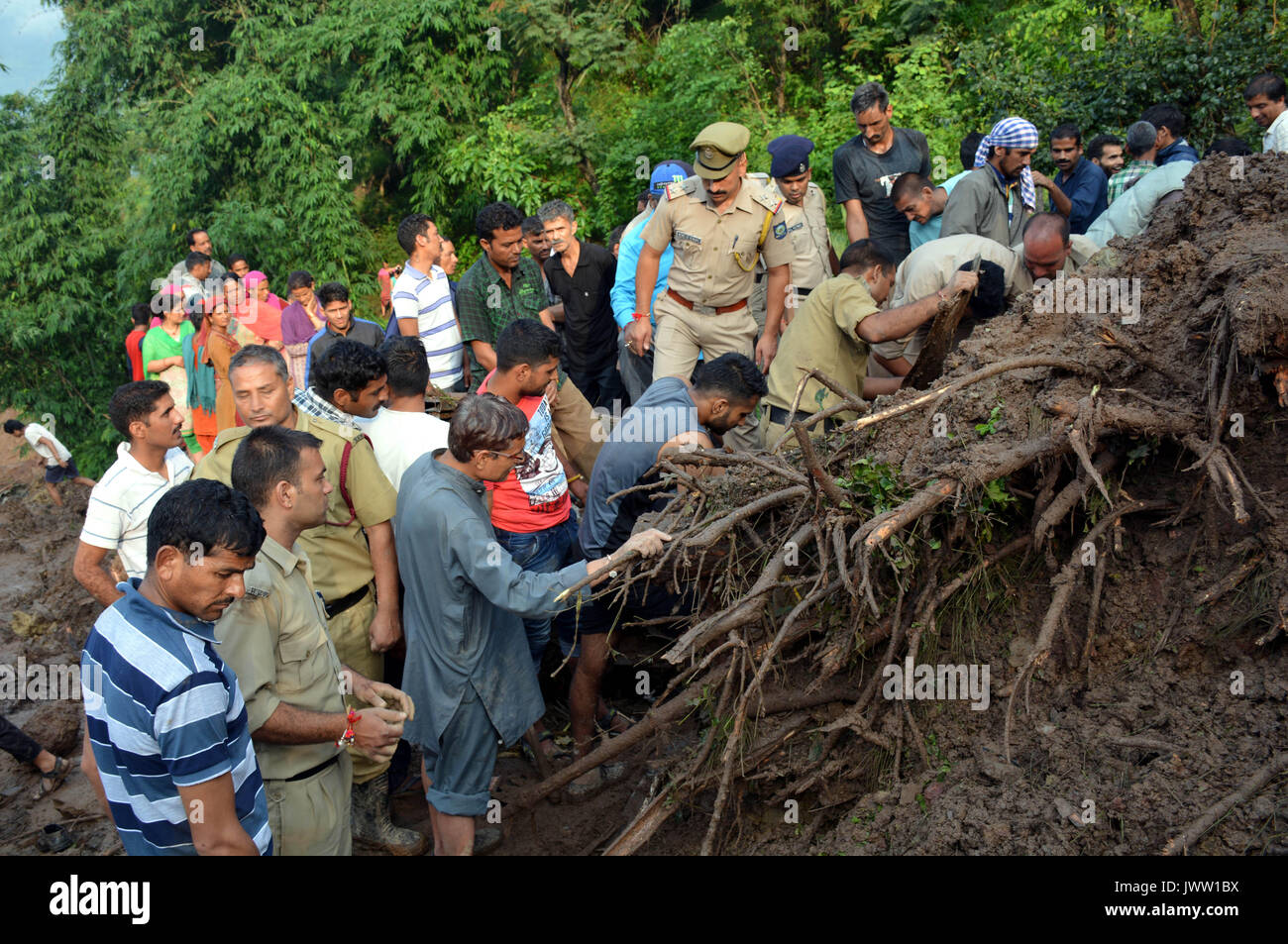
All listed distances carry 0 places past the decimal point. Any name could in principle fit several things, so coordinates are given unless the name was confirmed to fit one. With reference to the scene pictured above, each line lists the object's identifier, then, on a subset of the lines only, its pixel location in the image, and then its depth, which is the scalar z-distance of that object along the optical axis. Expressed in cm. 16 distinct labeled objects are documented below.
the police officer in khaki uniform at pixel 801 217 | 619
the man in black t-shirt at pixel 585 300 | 664
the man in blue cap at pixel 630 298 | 639
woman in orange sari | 755
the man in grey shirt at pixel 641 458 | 434
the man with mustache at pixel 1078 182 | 685
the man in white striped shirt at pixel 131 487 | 416
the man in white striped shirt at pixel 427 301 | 610
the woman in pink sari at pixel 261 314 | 880
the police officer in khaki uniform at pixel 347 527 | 396
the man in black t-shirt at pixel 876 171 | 643
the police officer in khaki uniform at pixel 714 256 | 552
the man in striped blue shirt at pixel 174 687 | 230
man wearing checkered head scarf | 554
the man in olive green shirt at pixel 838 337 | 473
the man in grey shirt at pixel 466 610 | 353
